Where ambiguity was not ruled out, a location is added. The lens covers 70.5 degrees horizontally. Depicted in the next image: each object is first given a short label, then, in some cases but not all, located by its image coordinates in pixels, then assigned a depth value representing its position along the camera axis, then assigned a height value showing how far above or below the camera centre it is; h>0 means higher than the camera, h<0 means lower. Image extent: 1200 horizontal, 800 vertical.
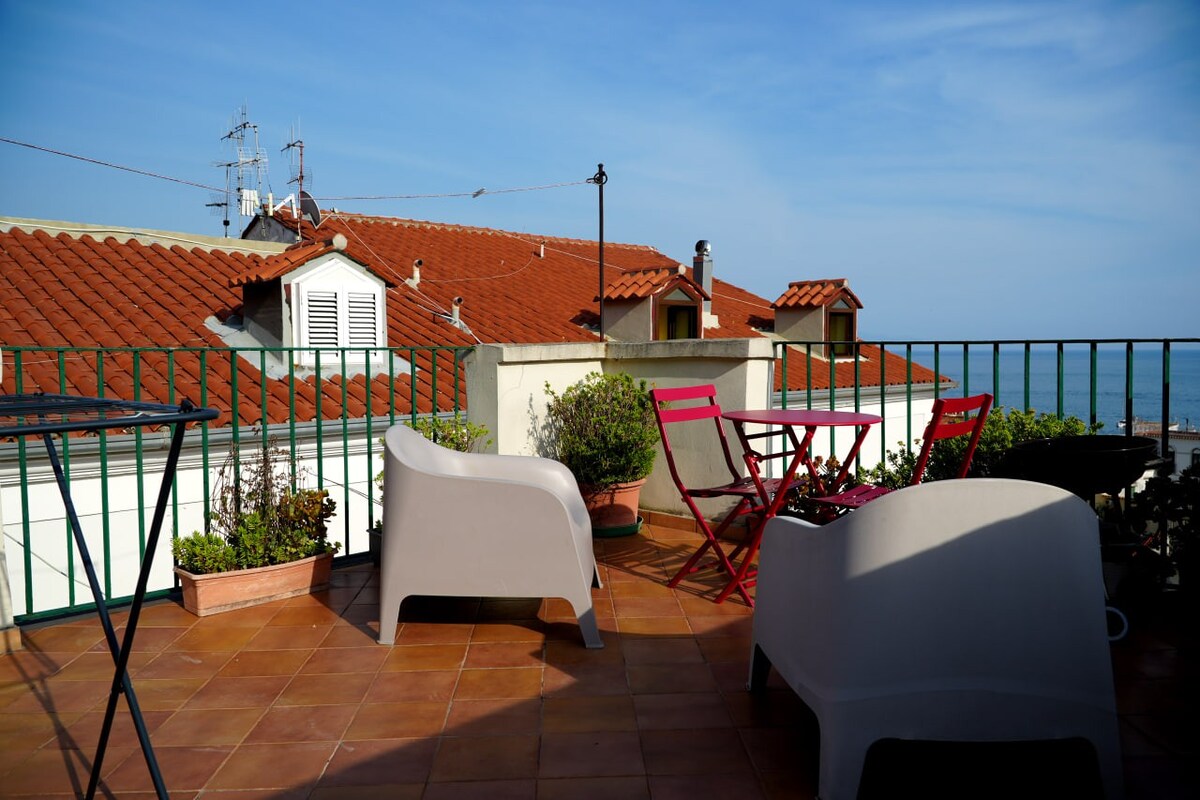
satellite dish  13.53 +2.73
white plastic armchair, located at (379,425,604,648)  3.04 -0.59
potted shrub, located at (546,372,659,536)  4.76 -0.37
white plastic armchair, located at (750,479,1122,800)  1.85 -0.54
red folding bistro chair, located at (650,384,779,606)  3.56 -0.47
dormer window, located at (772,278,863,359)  14.67 +1.17
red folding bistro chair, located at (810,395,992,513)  3.19 -0.20
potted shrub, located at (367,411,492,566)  4.24 -0.27
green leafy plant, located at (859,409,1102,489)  3.79 -0.27
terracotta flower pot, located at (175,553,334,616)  3.48 -0.87
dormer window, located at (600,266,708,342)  12.53 +1.11
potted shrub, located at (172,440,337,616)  3.51 -0.71
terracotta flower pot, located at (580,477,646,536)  4.78 -0.73
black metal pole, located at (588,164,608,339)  6.79 +1.61
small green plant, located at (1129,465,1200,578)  3.09 -0.51
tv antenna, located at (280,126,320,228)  13.56 +3.35
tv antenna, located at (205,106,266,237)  14.55 +3.69
